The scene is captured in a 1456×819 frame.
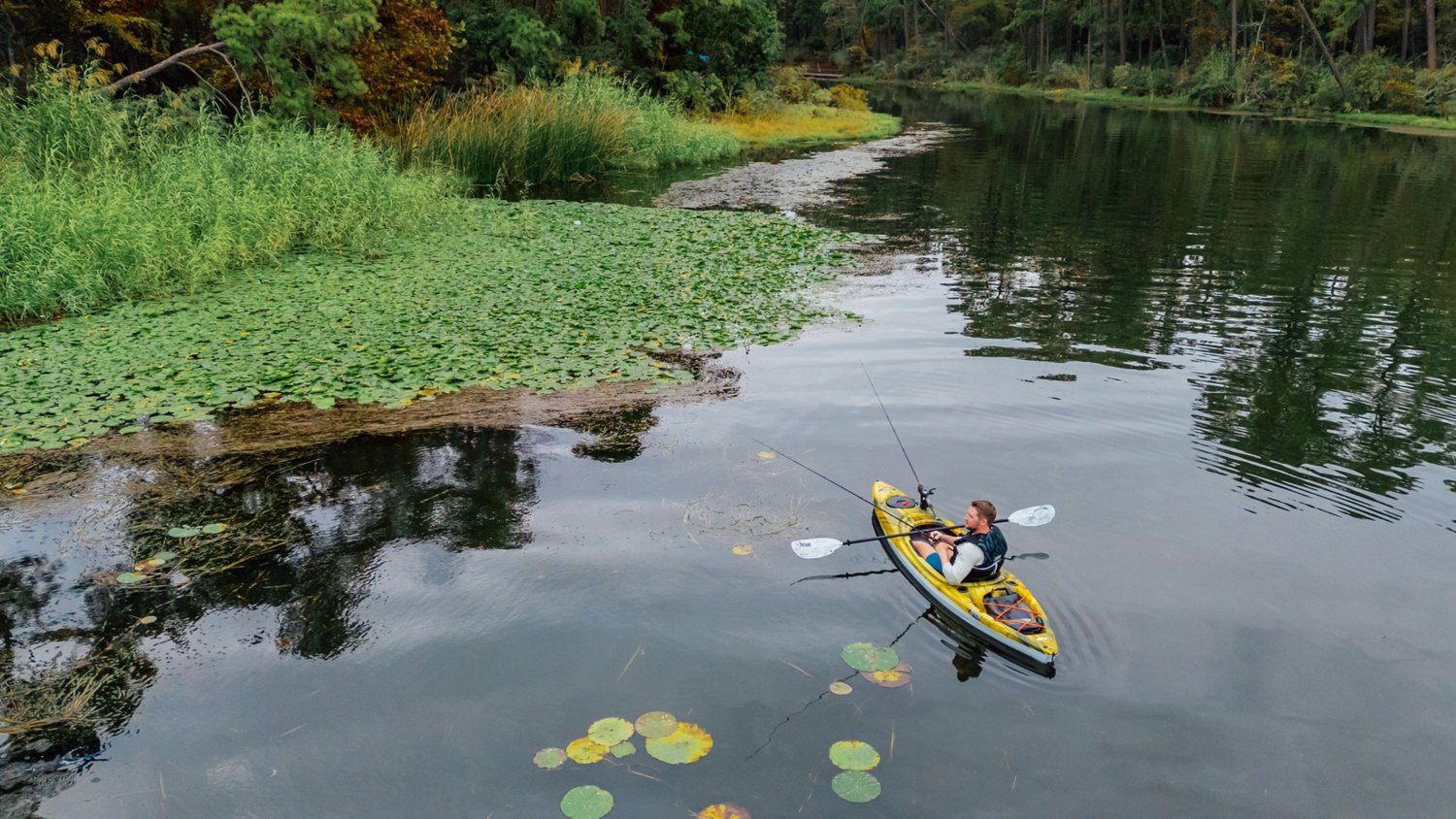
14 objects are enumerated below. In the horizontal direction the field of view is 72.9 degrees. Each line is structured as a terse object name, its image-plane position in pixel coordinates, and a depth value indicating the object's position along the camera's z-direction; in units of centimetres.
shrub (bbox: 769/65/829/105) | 3953
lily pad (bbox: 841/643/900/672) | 508
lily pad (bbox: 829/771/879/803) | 419
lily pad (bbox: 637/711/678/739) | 458
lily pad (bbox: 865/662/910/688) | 496
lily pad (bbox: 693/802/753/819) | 414
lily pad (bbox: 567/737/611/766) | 443
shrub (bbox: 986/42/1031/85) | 6875
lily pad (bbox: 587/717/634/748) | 454
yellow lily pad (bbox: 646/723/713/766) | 443
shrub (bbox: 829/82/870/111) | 4150
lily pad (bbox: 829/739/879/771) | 437
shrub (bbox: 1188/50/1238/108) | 4881
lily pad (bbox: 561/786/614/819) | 413
